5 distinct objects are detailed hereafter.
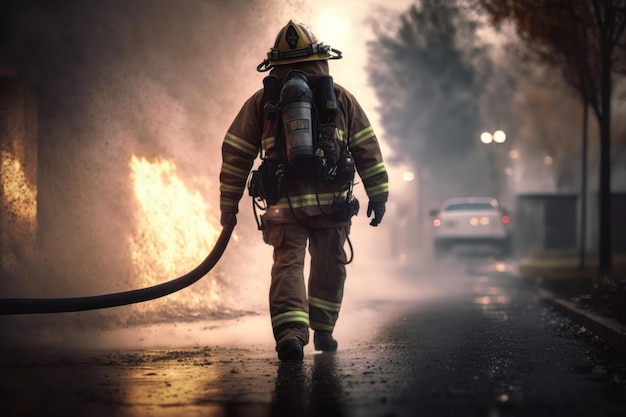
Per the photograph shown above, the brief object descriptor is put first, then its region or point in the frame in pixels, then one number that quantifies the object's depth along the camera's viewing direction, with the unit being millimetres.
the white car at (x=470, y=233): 24250
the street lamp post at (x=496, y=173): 46531
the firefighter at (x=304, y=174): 6680
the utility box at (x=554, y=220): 27391
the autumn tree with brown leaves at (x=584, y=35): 15141
